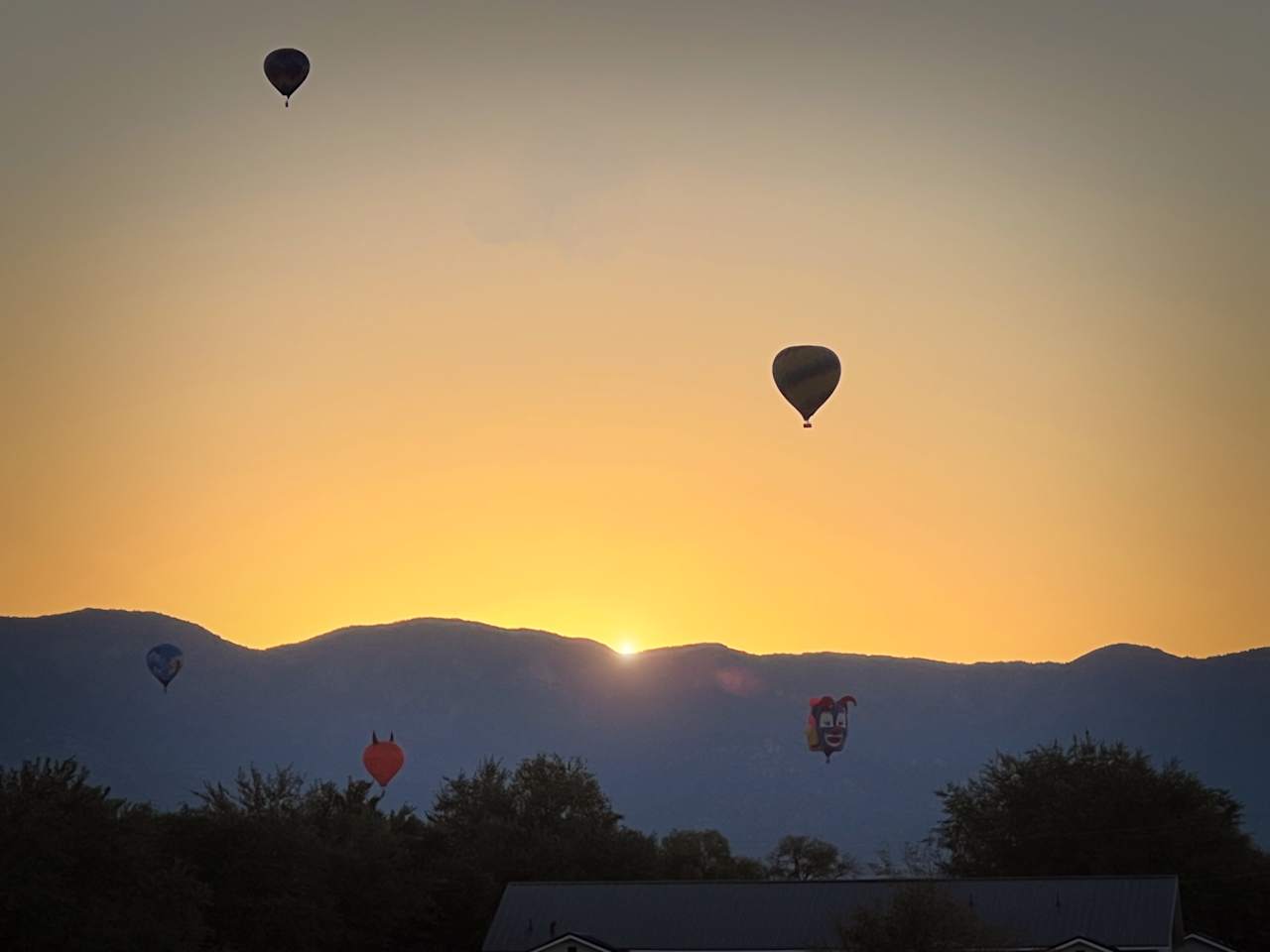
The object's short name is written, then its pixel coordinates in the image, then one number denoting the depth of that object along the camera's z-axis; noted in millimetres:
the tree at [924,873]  132375
